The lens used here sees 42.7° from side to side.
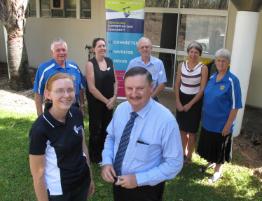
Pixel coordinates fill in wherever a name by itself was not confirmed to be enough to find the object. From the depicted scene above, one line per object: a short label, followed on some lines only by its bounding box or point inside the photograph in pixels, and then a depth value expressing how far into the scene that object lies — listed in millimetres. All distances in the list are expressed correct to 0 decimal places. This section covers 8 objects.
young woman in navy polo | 2414
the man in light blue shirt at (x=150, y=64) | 4664
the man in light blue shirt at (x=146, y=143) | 2293
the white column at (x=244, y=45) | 5805
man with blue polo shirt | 3990
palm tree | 8344
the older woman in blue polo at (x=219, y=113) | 4113
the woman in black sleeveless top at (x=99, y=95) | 4512
